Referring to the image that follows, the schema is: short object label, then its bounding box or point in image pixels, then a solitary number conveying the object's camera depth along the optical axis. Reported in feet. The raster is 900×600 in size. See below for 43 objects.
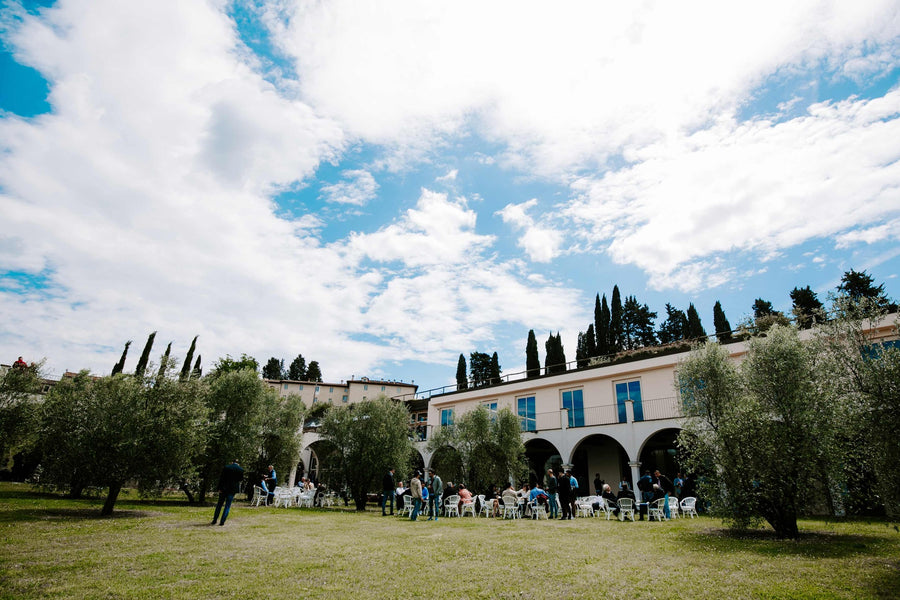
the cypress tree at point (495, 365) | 203.31
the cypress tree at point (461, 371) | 195.89
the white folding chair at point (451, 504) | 53.52
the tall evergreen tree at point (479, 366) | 214.90
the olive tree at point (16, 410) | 55.52
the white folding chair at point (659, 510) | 45.65
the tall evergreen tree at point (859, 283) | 112.68
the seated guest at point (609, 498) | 49.32
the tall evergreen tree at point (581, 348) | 160.15
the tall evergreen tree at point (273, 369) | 302.86
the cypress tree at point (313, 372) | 278.67
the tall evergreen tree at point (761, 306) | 145.56
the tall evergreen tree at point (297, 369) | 291.58
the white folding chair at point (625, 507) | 45.29
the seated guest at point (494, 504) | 54.70
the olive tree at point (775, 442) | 31.24
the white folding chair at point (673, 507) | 49.91
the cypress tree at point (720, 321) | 149.48
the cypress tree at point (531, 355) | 152.15
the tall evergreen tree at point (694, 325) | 143.25
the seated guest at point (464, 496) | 55.42
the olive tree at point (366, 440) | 64.34
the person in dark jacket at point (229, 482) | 35.14
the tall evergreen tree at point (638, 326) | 160.25
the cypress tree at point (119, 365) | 140.73
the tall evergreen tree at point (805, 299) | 124.08
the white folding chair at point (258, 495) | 60.46
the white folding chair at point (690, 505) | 50.60
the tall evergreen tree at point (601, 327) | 147.13
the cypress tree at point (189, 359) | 158.30
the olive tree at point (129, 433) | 38.75
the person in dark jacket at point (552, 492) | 49.29
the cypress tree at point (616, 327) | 145.69
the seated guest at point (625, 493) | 46.96
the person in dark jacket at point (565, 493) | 46.91
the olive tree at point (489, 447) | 71.00
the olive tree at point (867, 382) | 24.57
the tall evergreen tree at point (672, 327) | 170.60
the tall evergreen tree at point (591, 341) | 150.92
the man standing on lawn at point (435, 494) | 47.42
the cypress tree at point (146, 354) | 142.09
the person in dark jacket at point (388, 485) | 52.95
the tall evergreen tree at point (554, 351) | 147.92
